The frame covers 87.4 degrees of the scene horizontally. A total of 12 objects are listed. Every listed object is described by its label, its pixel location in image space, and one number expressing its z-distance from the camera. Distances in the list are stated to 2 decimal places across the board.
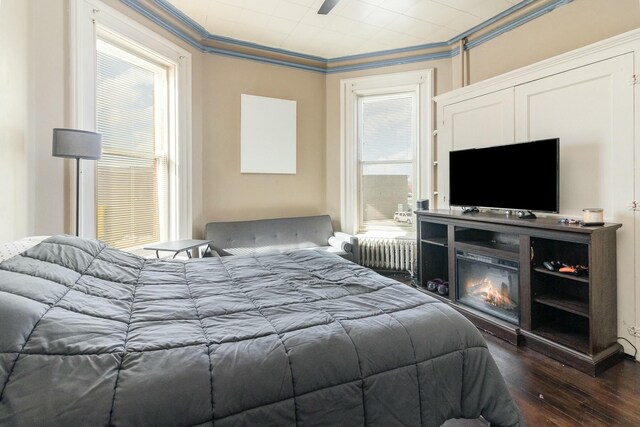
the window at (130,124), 2.61
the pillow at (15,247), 1.41
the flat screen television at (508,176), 2.56
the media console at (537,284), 2.17
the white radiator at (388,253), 4.14
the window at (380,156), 4.33
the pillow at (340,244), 3.88
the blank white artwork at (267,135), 4.13
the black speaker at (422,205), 3.74
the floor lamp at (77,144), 2.12
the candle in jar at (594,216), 2.19
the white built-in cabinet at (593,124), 2.26
